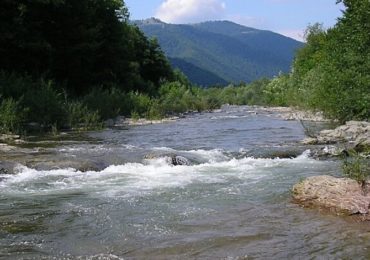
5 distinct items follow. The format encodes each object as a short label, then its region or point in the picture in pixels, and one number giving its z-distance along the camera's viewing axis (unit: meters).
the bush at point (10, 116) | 23.22
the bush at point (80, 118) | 28.41
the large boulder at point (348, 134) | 20.78
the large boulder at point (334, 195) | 9.53
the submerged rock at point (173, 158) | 16.30
